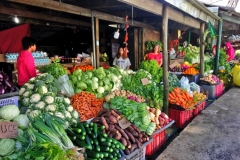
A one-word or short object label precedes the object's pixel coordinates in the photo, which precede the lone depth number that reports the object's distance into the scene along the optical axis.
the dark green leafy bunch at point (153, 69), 5.62
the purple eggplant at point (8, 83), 2.57
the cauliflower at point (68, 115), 2.84
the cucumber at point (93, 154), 2.18
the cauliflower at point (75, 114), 2.98
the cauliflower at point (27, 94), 3.09
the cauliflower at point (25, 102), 2.96
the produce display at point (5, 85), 2.52
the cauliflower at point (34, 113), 2.64
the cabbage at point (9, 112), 2.27
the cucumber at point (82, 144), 2.21
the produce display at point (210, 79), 7.04
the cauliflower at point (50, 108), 2.77
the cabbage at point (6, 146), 1.90
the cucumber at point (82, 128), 2.31
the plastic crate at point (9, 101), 2.45
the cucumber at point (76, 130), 2.32
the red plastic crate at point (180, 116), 4.52
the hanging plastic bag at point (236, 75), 8.27
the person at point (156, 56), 7.28
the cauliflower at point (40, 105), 2.79
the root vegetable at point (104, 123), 2.71
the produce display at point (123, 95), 3.64
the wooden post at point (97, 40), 5.88
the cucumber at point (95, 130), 2.42
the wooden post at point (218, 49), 8.54
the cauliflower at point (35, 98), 2.94
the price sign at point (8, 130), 1.98
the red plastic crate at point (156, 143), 3.40
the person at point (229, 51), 12.34
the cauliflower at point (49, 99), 2.87
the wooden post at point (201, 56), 7.49
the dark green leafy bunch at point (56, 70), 4.15
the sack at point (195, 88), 5.83
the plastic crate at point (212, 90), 6.85
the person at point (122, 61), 7.97
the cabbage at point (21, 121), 2.32
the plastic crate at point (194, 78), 7.29
